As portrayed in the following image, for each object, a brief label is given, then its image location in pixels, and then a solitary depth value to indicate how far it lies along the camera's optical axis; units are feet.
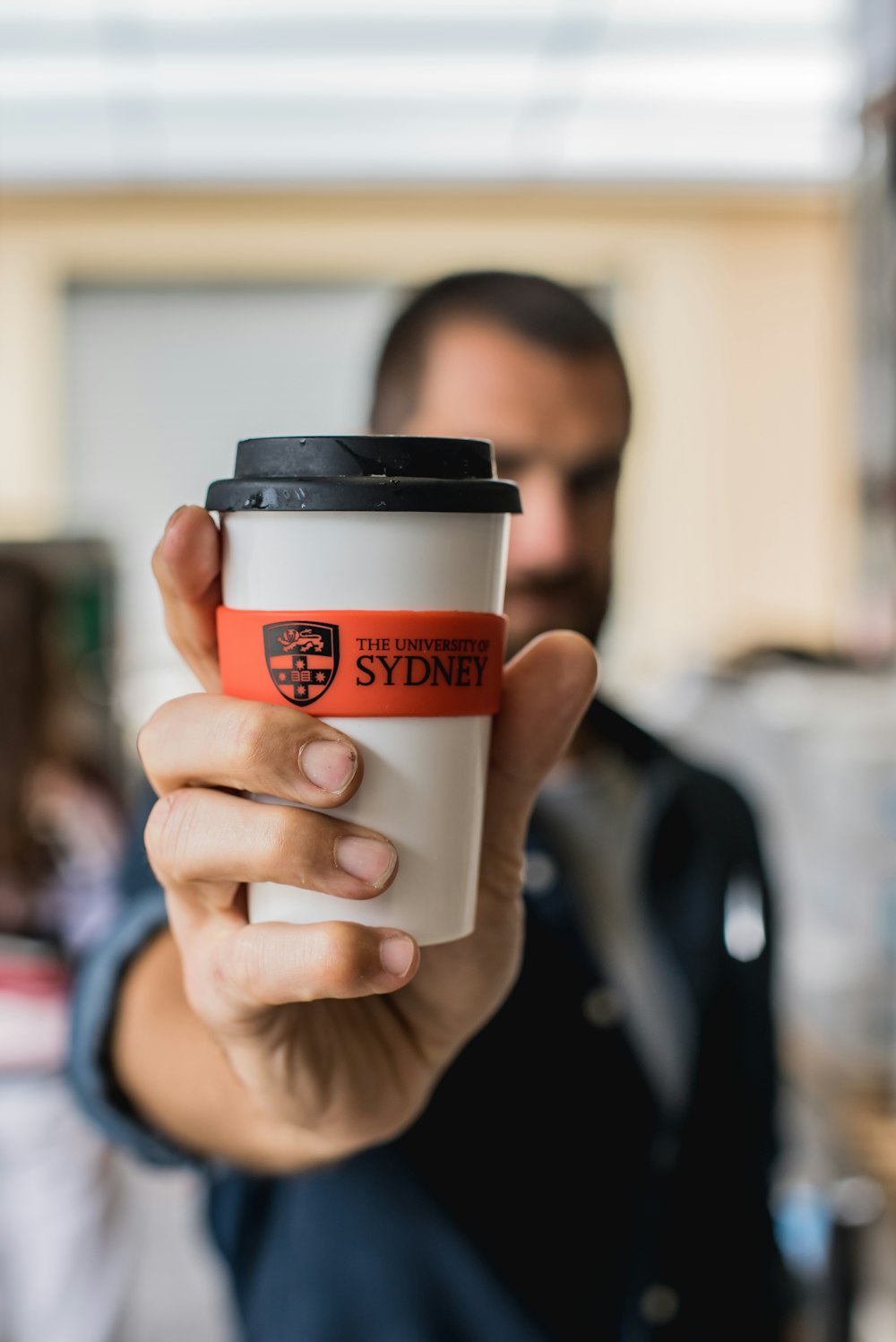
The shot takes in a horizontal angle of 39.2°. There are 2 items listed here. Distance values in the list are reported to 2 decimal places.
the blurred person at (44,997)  6.51
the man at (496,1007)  1.82
